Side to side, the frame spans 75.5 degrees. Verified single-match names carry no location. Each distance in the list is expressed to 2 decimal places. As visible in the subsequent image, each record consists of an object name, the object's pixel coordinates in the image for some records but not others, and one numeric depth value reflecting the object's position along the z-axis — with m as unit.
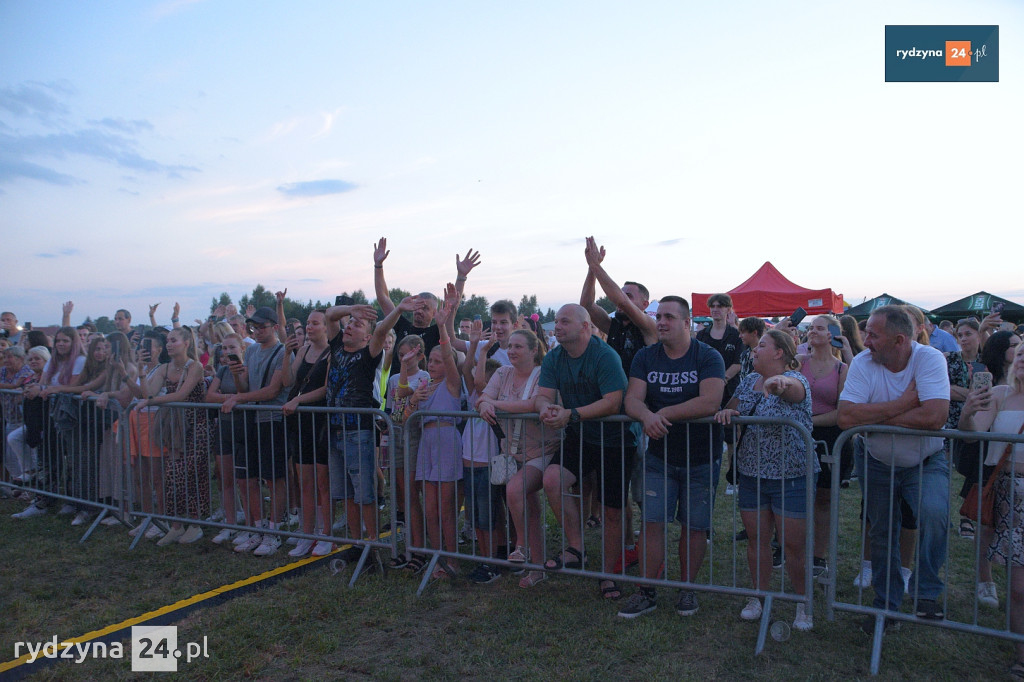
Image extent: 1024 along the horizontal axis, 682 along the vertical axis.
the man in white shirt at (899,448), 3.97
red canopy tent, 18.83
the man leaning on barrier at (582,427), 4.74
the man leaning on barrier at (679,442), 4.46
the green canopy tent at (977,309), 22.92
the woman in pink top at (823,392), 5.16
